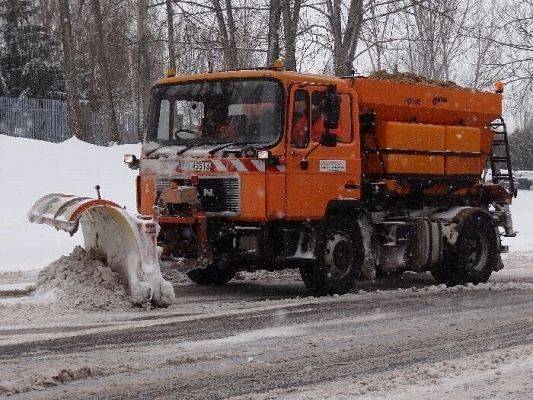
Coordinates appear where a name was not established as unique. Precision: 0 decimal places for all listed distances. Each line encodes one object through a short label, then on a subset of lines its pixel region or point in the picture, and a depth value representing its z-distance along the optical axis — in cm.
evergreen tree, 3888
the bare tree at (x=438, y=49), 4342
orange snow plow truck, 1084
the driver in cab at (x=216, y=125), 1108
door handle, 1160
